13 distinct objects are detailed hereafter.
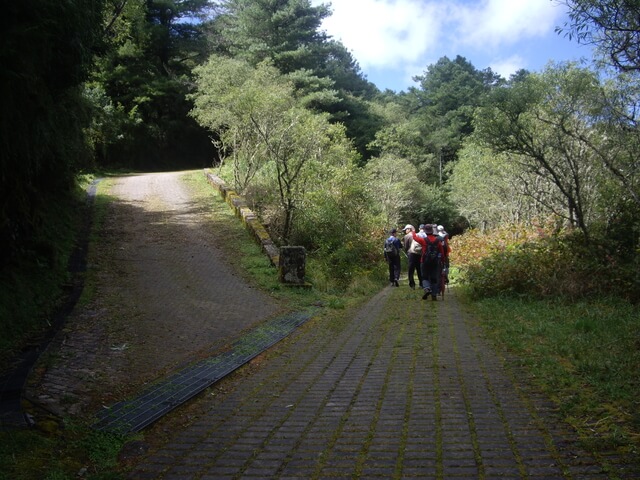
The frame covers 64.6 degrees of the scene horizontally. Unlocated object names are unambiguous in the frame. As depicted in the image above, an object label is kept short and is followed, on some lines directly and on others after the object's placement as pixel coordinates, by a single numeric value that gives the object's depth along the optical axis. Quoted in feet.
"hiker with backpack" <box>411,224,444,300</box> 34.47
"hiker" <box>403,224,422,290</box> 41.45
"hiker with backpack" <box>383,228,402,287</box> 46.80
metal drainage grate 14.66
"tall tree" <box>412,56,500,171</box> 164.14
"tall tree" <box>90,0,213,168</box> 107.86
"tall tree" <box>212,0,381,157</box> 116.06
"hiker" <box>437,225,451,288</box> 38.14
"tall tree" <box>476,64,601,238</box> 35.65
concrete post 38.60
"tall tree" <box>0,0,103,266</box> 18.80
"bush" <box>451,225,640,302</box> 31.94
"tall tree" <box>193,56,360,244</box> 49.90
